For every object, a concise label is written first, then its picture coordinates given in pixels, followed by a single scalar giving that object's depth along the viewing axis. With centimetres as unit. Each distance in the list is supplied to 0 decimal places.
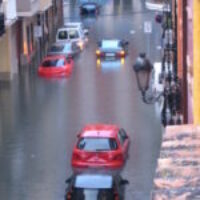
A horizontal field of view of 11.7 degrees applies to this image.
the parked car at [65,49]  5114
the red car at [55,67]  4545
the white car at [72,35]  5719
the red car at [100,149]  2600
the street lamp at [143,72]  1741
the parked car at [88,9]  8006
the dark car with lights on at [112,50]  5206
